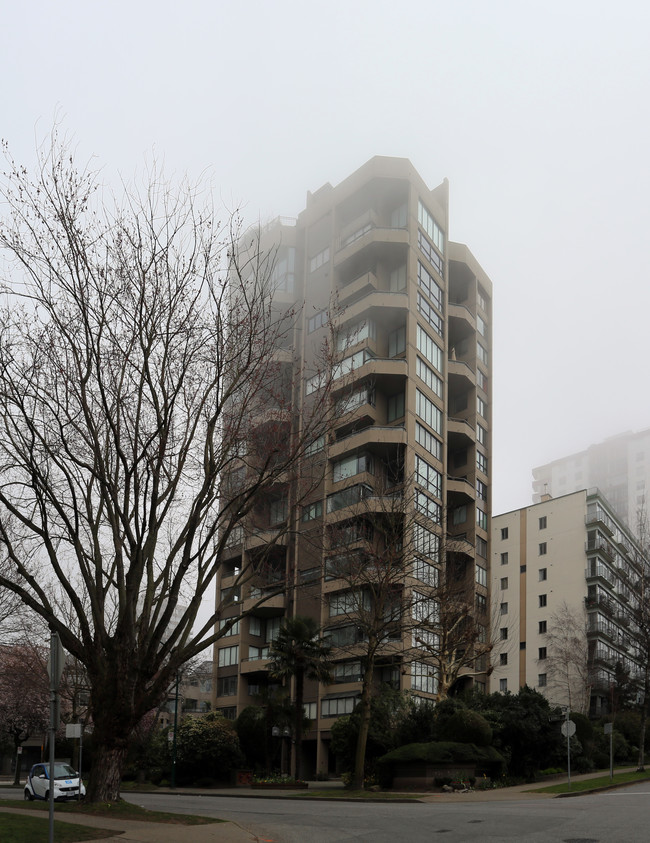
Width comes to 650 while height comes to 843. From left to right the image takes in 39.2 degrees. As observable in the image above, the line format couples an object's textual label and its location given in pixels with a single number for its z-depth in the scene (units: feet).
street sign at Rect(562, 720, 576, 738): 102.57
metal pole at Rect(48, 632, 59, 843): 36.86
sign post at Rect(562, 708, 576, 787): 102.53
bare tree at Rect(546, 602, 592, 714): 227.24
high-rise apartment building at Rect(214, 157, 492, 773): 178.70
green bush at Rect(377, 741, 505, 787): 107.55
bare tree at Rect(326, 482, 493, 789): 103.91
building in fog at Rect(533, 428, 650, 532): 515.91
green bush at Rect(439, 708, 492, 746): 114.21
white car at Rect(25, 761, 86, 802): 101.96
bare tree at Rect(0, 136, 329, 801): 55.57
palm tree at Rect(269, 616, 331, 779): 135.13
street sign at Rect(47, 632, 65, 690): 37.76
